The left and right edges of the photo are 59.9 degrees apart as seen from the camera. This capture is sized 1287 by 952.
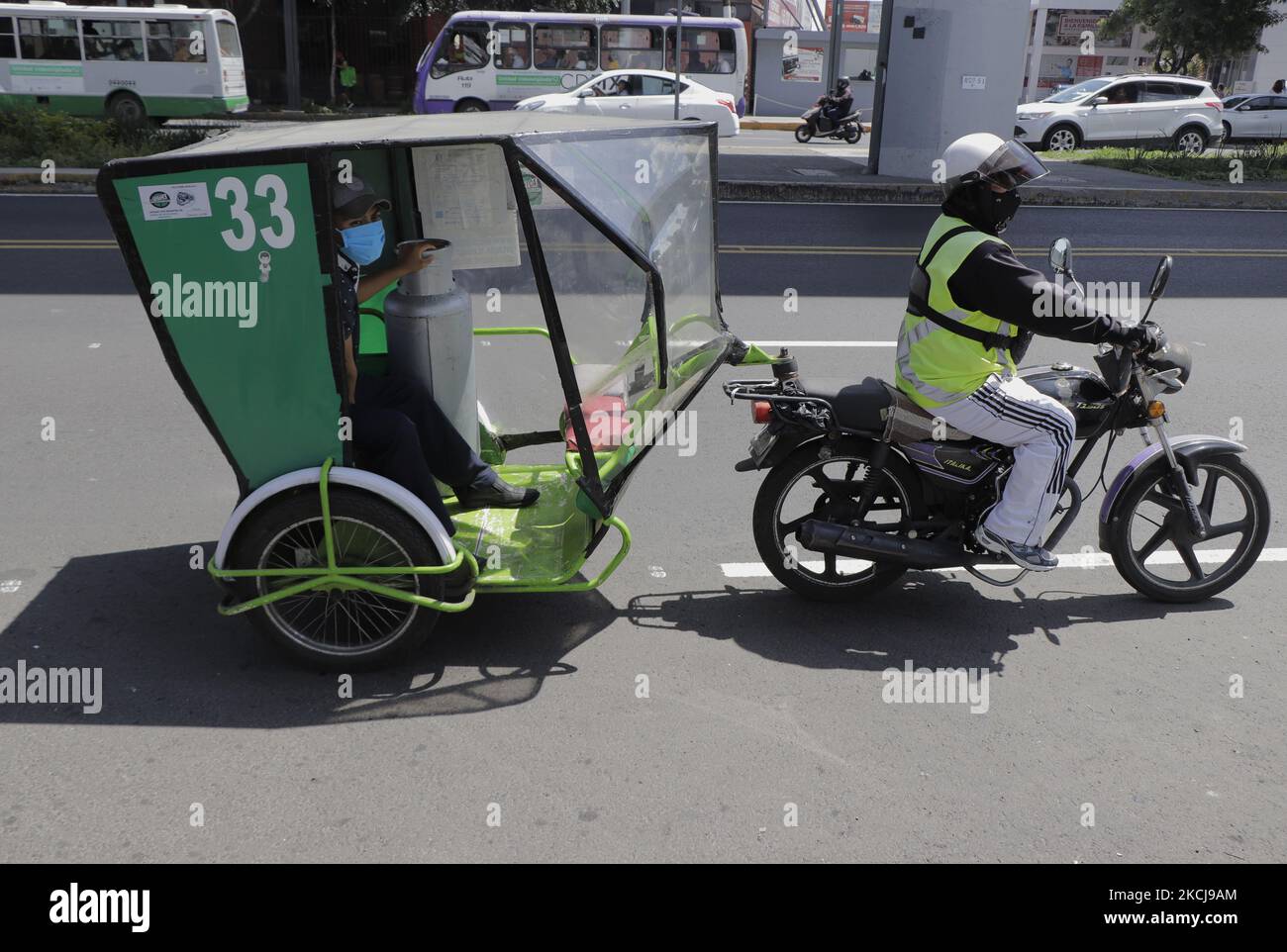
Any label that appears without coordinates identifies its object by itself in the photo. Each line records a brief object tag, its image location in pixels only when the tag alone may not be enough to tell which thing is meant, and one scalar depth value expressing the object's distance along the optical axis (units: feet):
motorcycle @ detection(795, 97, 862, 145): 86.22
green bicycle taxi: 11.57
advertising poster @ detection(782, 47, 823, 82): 127.95
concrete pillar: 55.21
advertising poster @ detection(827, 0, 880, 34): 151.94
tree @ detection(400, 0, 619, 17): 101.86
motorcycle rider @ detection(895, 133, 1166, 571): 12.76
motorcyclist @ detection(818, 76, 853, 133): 86.43
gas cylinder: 14.28
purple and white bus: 84.53
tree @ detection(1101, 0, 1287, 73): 106.52
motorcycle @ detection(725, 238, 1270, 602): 13.82
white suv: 78.54
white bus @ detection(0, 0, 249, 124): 75.97
